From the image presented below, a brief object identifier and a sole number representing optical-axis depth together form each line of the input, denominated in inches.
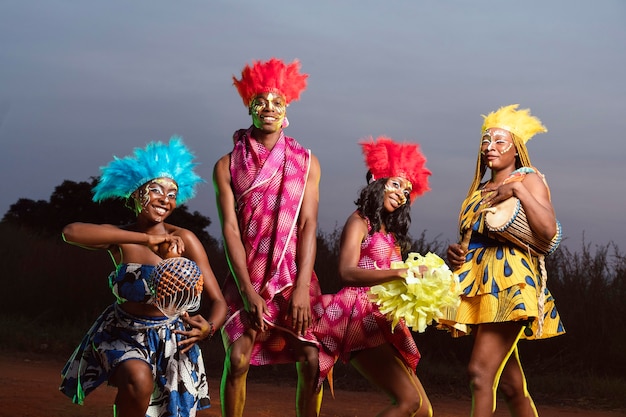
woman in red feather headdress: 193.8
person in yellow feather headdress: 193.9
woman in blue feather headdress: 172.6
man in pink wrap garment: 201.5
